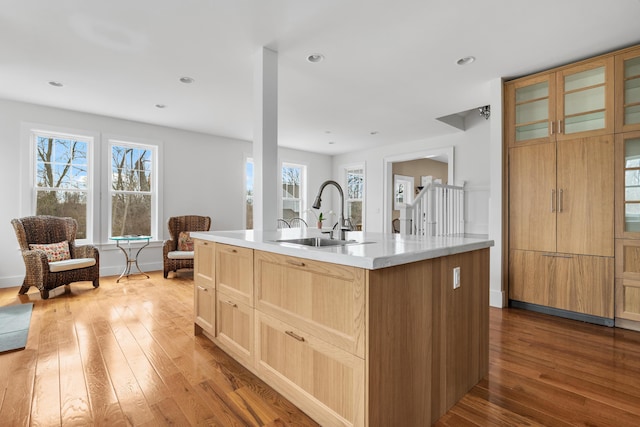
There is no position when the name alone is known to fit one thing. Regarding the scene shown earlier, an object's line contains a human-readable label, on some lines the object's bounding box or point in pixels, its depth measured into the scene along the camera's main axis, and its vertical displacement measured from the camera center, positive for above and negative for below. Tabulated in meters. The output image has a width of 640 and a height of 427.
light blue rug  2.45 -1.02
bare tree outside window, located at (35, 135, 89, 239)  4.63 +0.52
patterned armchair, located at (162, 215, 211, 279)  4.96 -0.48
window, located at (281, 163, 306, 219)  7.63 +0.58
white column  2.94 +0.70
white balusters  3.85 +0.00
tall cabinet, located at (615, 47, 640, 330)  2.76 +0.23
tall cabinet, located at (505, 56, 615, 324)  2.90 +0.24
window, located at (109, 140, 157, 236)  5.20 +0.40
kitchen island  1.27 -0.53
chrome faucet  2.06 -0.07
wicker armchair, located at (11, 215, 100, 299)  3.76 -0.54
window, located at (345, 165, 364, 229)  8.05 +0.48
